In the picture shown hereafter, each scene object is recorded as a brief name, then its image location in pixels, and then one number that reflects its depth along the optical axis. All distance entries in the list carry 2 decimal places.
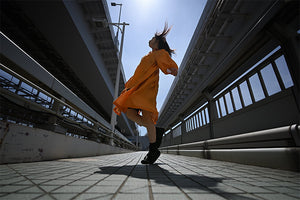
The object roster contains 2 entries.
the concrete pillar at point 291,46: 2.16
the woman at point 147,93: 2.43
